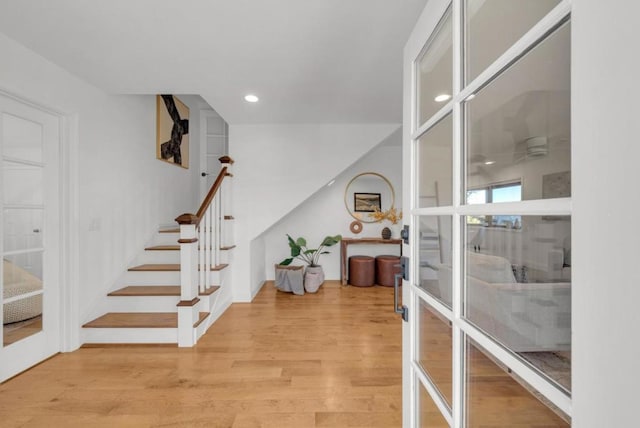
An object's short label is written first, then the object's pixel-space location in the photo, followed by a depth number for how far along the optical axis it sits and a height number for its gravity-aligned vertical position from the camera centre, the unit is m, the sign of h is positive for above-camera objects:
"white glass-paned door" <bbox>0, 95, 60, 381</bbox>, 1.84 -0.17
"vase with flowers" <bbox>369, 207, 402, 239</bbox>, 4.30 -0.09
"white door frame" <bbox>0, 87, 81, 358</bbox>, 2.17 -0.17
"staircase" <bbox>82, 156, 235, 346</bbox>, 2.32 -0.75
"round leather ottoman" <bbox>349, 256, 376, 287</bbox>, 4.11 -0.89
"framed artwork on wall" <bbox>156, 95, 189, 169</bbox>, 3.43 +1.11
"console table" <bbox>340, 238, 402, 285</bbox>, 4.19 -0.45
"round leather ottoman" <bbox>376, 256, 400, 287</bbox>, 4.08 -0.86
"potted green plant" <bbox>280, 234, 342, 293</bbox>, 3.79 -0.72
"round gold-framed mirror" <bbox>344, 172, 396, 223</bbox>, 4.51 +0.29
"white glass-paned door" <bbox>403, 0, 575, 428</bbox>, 0.46 -0.01
